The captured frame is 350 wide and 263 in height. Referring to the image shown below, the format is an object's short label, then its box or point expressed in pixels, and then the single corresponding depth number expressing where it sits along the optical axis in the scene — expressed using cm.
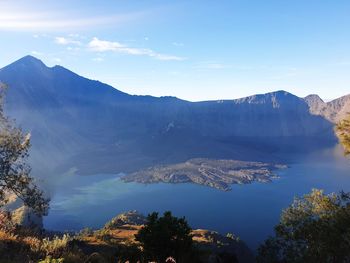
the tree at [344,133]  3419
